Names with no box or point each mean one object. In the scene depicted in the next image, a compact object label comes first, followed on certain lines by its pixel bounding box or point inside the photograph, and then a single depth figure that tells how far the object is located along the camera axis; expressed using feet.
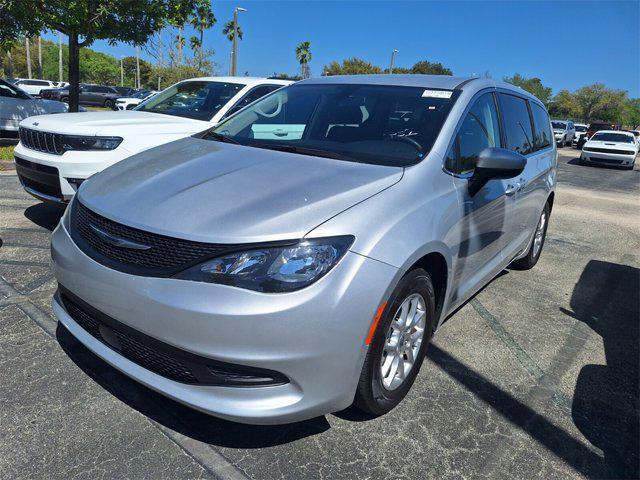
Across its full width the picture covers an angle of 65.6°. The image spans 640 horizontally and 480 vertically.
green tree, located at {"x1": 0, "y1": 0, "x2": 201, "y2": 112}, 28.76
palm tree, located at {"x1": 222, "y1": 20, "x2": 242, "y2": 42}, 183.93
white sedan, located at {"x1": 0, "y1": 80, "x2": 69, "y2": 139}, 37.24
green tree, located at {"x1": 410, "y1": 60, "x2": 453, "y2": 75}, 169.68
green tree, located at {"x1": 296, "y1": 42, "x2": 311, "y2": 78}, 193.36
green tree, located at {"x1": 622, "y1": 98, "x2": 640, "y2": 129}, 244.55
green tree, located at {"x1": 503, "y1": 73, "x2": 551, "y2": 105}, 196.97
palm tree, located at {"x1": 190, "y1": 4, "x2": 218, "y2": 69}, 134.10
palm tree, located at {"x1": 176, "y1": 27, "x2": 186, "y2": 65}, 121.58
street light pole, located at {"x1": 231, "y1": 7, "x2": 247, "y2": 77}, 81.56
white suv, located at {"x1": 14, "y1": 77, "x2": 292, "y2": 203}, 14.58
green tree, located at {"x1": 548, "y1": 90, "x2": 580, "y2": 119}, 227.20
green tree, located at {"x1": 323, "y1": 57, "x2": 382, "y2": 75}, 168.45
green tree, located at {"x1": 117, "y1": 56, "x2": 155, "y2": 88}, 262.04
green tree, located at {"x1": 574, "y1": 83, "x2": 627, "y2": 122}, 231.30
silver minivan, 6.42
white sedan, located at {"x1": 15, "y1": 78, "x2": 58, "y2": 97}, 110.51
